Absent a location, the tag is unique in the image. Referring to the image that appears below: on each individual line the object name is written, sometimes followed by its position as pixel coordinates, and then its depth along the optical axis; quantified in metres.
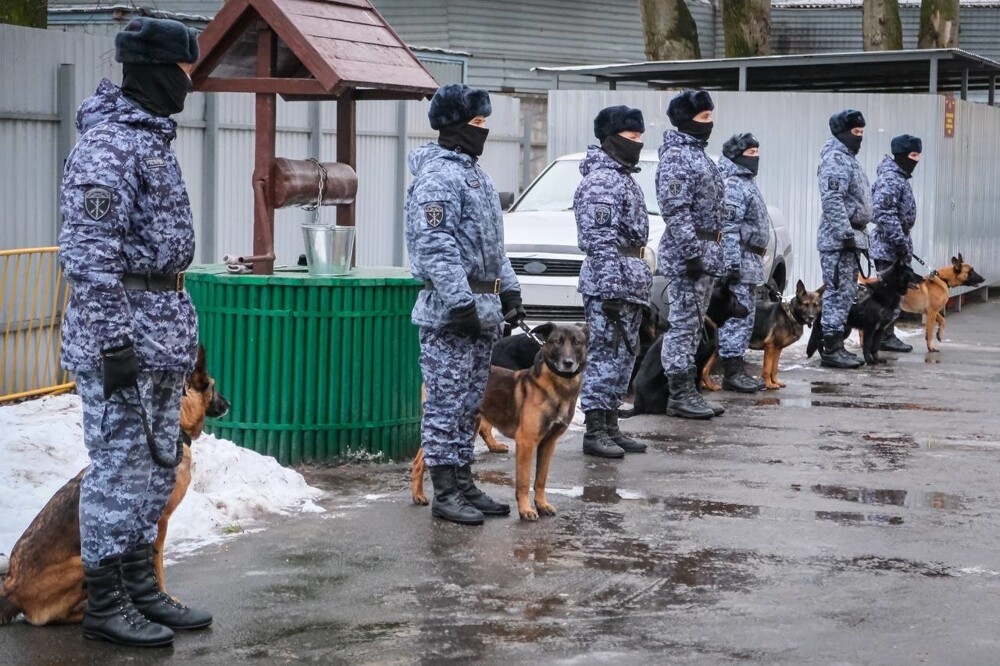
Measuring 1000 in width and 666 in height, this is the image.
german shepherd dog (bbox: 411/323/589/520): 6.92
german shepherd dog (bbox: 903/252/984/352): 14.56
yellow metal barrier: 9.65
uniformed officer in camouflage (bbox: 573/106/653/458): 8.48
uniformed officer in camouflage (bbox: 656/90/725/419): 9.70
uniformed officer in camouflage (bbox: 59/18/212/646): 4.70
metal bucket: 8.17
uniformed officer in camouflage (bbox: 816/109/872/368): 12.66
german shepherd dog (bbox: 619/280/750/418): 10.42
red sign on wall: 17.50
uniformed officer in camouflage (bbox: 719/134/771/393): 11.46
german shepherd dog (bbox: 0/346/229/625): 4.98
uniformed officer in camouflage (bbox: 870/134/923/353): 13.84
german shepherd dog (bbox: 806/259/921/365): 13.30
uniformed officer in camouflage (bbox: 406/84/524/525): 6.64
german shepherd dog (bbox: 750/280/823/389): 11.89
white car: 12.02
